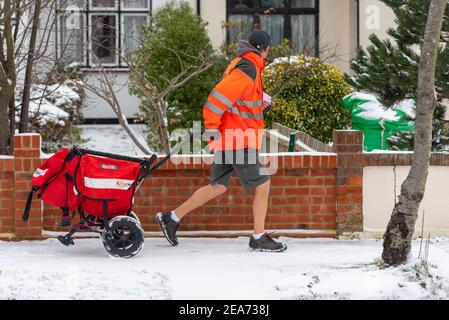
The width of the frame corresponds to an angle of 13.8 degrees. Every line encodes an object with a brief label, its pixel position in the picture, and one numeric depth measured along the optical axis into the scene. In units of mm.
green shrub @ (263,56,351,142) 24431
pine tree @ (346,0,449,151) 18001
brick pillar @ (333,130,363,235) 16265
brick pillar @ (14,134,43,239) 15848
